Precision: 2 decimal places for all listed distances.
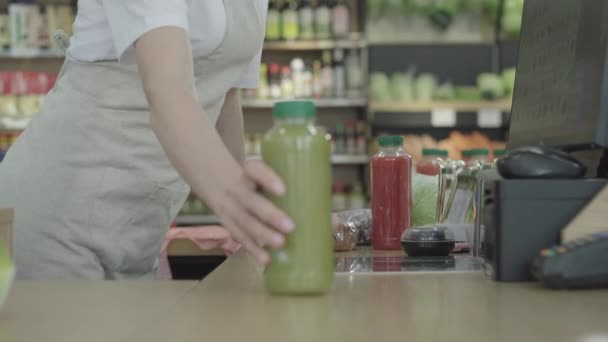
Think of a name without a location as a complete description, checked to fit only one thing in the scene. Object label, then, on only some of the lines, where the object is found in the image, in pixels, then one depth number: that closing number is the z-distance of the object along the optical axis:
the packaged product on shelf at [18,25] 5.24
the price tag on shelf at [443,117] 5.31
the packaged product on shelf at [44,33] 5.29
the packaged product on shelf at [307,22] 5.41
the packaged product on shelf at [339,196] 5.46
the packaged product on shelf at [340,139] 5.43
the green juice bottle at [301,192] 0.93
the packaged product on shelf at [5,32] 5.30
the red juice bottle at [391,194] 1.75
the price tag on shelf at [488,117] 5.30
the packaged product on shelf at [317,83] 5.42
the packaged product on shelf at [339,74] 5.40
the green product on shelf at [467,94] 5.41
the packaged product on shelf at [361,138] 5.43
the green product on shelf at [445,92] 5.44
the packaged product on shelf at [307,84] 5.43
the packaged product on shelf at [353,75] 5.45
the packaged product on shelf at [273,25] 5.42
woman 1.69
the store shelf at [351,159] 5.42
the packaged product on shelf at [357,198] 5.50
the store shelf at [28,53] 5.23
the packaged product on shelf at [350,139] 5.42
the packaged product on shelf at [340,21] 5.41
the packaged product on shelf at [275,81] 5.40
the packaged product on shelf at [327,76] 5.39
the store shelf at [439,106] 5.27
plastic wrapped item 1.73
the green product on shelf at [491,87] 5.34
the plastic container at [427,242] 1.47
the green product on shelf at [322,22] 5.40
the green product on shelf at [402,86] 5.51
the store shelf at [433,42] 5.62
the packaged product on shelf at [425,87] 5.51
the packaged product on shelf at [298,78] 5.42
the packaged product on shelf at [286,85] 5.43
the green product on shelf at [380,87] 5.48
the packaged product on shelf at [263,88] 5.42
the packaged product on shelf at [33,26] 5.25
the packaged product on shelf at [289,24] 5.40
